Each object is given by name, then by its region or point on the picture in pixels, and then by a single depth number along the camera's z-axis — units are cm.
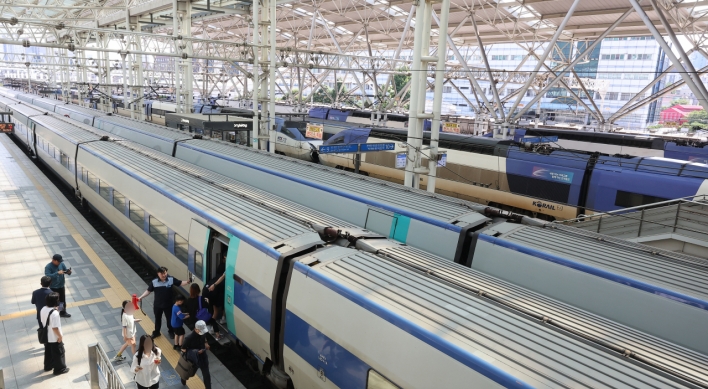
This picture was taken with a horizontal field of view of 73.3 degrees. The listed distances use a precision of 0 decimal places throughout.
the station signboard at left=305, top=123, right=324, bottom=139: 1755
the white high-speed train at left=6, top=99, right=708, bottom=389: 443
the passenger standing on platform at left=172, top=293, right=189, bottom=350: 799
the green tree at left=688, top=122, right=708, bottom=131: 3869
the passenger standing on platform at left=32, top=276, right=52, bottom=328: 796
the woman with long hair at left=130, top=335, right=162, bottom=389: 655
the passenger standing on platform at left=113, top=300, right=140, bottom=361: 778
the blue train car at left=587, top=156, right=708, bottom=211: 1349
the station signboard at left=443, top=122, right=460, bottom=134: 2466
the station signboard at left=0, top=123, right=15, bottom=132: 2112
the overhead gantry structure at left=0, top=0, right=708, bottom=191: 1376
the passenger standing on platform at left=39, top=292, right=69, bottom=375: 739
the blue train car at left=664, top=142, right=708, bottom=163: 2128
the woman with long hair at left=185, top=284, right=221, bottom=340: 782
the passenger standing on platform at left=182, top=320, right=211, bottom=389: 704
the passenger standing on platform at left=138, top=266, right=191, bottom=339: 854
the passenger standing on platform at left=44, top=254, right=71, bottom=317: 882
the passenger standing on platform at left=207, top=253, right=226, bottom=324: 798
